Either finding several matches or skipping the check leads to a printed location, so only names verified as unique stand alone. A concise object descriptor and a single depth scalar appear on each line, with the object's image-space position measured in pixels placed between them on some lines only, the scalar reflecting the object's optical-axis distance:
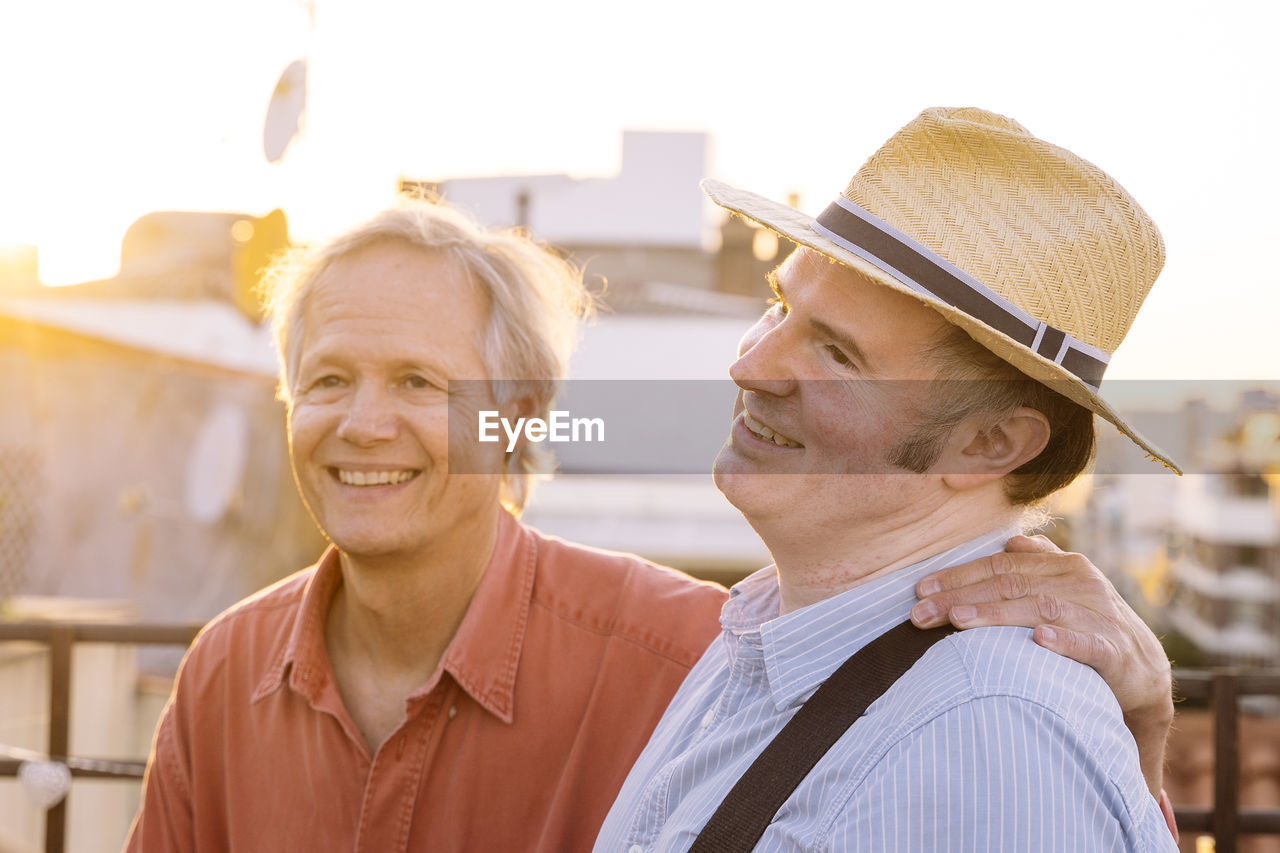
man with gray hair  2.04
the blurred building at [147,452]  8.12
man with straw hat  1.26
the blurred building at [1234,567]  30.70
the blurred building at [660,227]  25.17
